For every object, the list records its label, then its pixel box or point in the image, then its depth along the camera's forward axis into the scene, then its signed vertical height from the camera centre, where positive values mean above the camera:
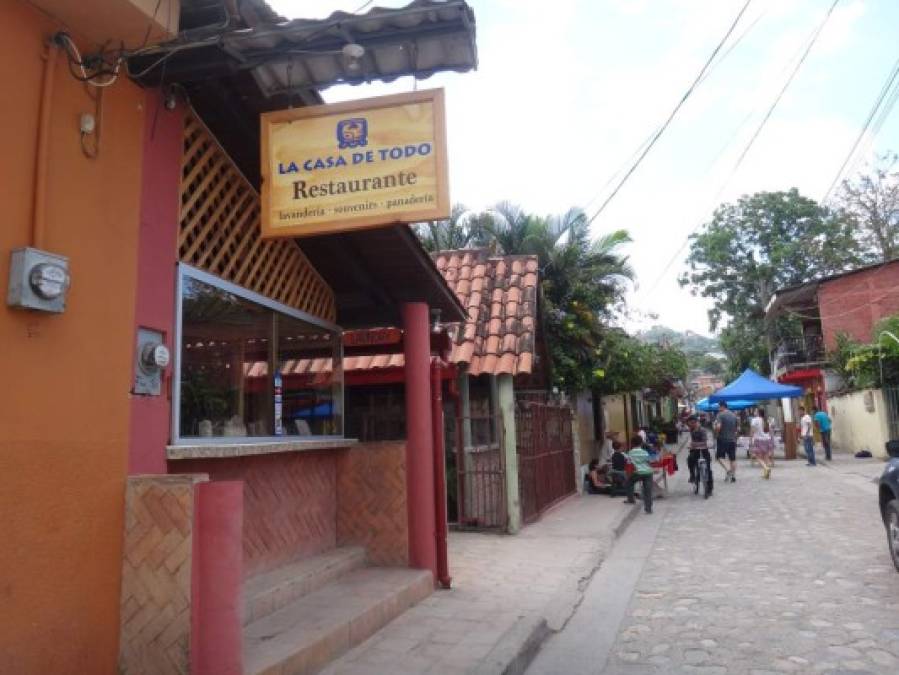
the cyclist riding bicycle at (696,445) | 14.62 -0.48
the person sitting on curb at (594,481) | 15.14 -1.17
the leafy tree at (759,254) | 38.41 +8.93
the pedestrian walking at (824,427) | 21.61 -0.33
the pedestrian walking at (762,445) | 17.56 -0.66
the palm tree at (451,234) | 20.50 +5.72
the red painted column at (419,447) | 6.87 -0.13
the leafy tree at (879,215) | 31.67 +9.03
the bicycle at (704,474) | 14.30 -1.08
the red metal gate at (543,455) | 11.25 -0.48
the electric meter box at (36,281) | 3.30 +0.79
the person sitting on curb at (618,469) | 14.52 -0.90
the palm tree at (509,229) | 17.91 +5.09
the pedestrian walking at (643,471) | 12.58 -0.83
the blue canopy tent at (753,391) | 21.00 +0.82
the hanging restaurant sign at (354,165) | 4.49 +1.74
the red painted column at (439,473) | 7.08 -0.41
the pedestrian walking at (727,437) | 16.08 -0.38
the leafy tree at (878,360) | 20.06 +1.53
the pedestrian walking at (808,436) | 20.47 -0.56
